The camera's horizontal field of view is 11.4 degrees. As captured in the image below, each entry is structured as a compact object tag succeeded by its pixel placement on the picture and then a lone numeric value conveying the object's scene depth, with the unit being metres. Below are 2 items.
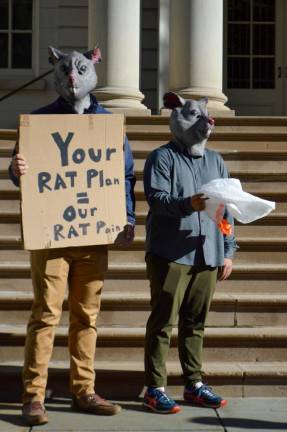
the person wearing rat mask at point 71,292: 8.36
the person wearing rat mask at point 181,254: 8.62
